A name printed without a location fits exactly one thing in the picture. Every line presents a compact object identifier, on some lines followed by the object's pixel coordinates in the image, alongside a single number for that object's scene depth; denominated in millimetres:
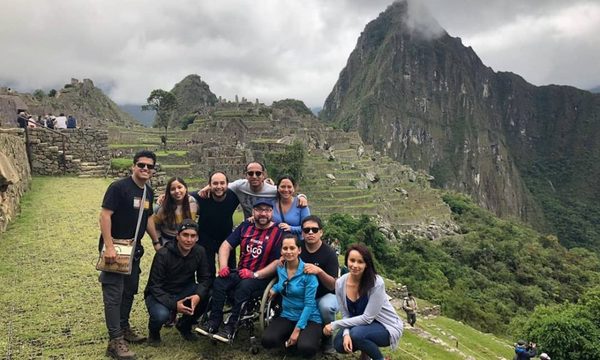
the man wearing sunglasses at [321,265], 4922
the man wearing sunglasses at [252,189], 5609
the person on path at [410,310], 14734
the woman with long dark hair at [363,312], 4648
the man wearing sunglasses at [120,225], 4738
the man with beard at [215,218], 5629
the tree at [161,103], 46594
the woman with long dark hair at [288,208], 5500
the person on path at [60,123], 17475
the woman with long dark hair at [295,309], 4750
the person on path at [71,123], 17922
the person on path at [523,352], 12312
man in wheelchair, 4965
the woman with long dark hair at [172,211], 5402
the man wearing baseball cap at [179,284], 4980
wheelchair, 4965
